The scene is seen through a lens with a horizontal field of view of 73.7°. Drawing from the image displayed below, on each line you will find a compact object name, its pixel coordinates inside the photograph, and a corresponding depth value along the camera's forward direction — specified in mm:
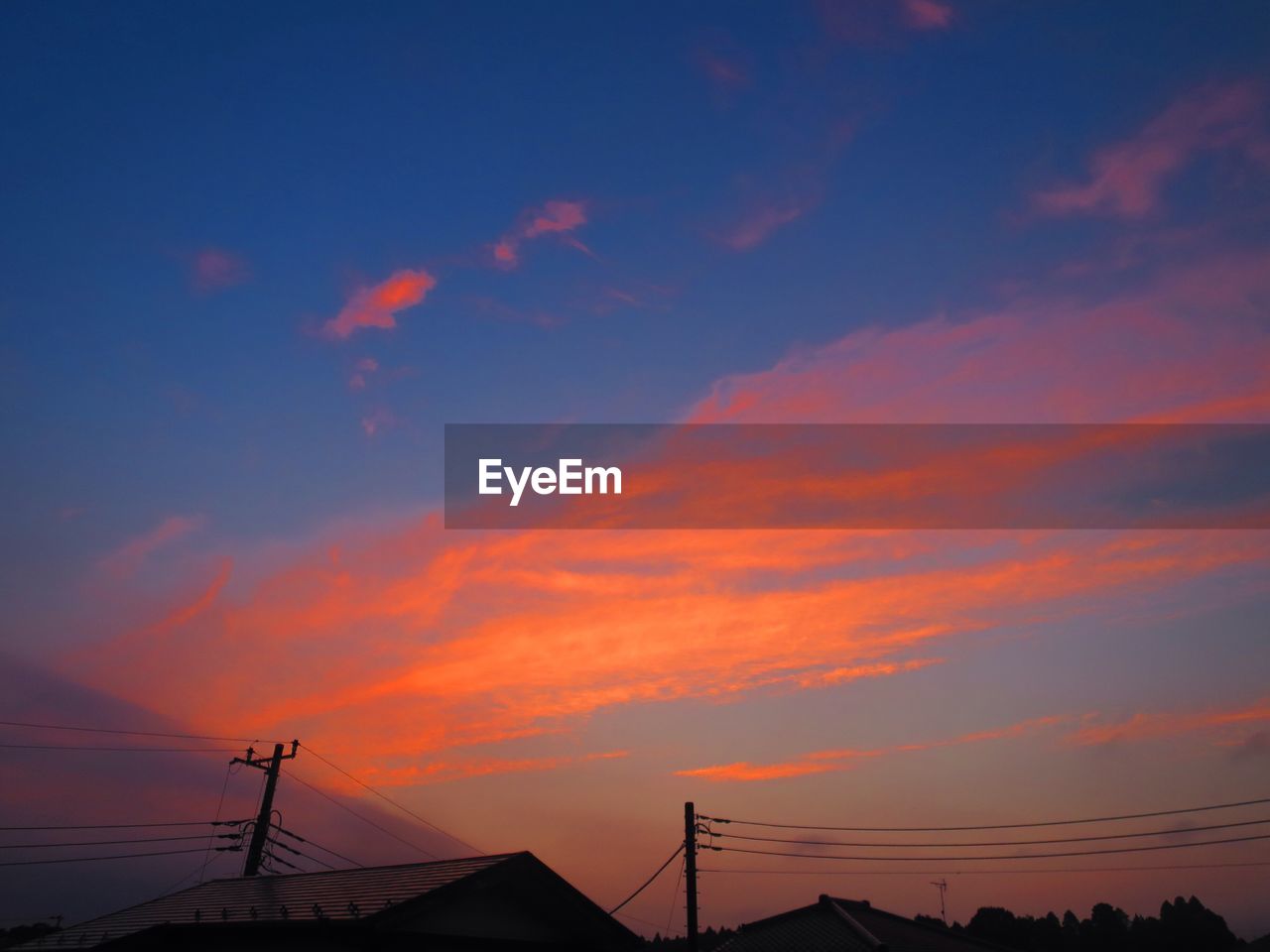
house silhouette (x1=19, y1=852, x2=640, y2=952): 15305
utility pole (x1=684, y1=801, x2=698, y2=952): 27312
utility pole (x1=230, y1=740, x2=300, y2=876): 37500
